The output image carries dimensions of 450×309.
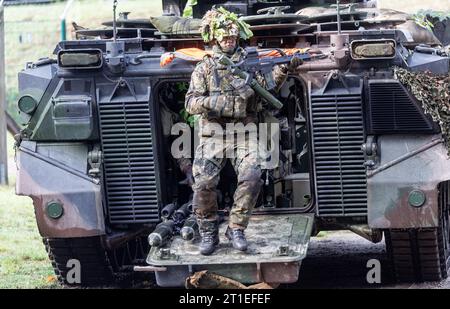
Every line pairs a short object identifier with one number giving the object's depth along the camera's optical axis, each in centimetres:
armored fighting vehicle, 2048
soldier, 1989
